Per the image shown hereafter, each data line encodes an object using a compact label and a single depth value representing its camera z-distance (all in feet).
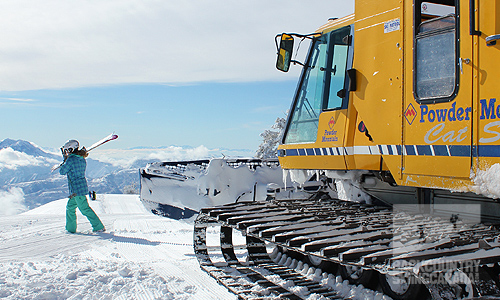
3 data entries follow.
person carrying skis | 28.19
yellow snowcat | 10.49
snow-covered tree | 91.35
